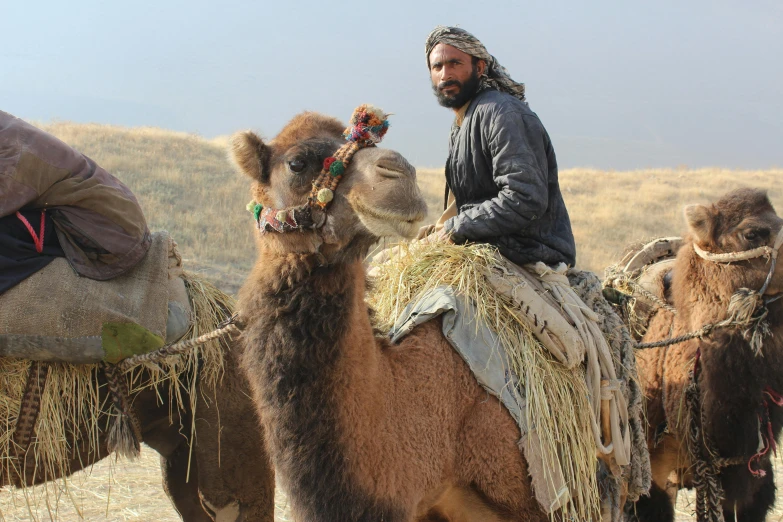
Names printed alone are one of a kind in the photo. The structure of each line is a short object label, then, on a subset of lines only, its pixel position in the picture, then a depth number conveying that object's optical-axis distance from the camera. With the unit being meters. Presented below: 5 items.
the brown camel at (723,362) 4.80
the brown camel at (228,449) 4.28
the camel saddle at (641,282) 5.36
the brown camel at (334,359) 2.94
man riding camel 3.76
